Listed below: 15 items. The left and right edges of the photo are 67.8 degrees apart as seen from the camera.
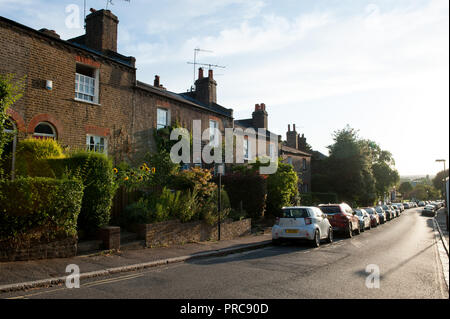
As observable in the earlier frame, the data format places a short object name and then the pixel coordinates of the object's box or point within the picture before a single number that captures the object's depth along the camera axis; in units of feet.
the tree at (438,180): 353.67
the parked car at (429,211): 156.03
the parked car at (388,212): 116.78
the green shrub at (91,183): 32.19
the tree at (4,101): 26.45
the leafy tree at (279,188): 66.85
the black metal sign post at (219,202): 43.85
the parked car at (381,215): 98.99
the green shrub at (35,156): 34.35
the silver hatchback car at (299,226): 41.37
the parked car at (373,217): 83.56
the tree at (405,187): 426.51
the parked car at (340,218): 54.55
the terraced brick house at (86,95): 40.81
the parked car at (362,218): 68.59
